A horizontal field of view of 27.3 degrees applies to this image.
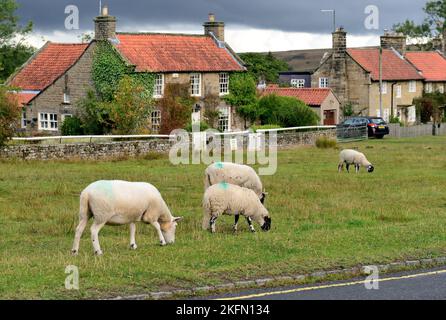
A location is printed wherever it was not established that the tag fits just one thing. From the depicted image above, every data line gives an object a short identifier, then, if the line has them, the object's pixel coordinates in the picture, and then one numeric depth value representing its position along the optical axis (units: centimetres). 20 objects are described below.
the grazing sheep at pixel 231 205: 2408
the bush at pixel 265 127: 6681
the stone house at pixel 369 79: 9525
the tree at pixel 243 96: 7312
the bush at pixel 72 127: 6538
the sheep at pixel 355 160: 4663
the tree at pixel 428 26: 14525
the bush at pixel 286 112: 7181
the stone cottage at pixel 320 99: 8531
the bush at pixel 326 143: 6588
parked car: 7938
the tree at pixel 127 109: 6100
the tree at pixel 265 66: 11306
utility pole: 8906
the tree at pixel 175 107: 6436
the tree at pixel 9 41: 10962
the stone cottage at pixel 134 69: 6800
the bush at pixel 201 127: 6407
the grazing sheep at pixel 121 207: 2014
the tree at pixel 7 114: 4828
